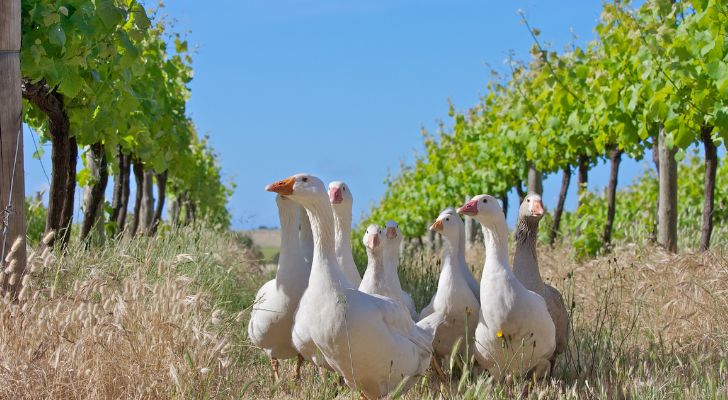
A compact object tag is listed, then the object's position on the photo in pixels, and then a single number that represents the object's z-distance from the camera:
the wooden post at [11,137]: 6.99
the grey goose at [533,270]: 6.69
